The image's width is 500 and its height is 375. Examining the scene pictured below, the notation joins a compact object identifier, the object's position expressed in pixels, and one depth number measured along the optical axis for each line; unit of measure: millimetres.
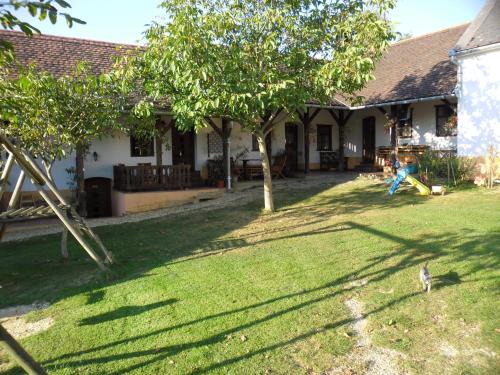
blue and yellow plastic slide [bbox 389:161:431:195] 11320
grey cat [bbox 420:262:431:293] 4836
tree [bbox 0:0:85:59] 2209
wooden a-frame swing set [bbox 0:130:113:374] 5129
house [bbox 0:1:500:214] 13086
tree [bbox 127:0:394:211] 7500
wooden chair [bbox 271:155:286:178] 16844
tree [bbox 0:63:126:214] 6871
